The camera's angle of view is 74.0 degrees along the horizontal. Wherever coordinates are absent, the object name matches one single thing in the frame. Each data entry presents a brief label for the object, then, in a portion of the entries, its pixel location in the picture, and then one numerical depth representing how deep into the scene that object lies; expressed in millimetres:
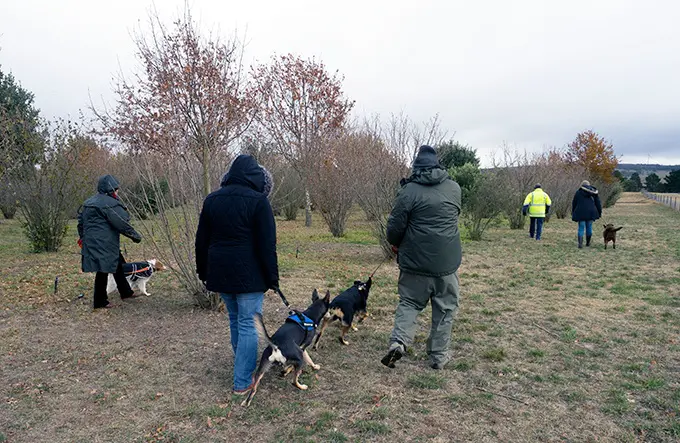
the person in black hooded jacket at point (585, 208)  10977
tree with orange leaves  29594
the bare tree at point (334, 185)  12219
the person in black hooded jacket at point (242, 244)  3219
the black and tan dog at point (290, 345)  3250
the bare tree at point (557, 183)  18797
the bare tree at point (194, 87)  9492
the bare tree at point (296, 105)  17578
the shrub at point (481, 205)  12695
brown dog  10641
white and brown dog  5895
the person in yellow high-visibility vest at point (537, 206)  12422
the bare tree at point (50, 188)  9711
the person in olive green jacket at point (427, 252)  3721
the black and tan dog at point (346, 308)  4320
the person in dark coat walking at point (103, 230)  5355
